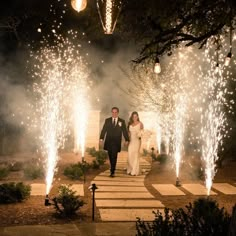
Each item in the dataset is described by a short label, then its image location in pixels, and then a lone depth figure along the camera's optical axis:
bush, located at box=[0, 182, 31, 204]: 8.36
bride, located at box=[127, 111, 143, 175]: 12.99
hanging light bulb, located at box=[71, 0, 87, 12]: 6.52
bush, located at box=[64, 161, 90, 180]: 11.58
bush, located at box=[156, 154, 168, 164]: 15.11
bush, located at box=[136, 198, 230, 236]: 4.85
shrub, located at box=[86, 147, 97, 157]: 17.63
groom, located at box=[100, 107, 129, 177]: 12.68
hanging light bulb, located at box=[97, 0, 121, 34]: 6.57
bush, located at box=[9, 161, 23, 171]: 13.04
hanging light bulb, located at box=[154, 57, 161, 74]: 10.72
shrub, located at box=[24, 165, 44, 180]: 11.48
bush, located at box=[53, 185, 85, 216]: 7.38
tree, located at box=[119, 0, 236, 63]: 7.41
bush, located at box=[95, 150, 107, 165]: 14.52
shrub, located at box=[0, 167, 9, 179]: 11.30
